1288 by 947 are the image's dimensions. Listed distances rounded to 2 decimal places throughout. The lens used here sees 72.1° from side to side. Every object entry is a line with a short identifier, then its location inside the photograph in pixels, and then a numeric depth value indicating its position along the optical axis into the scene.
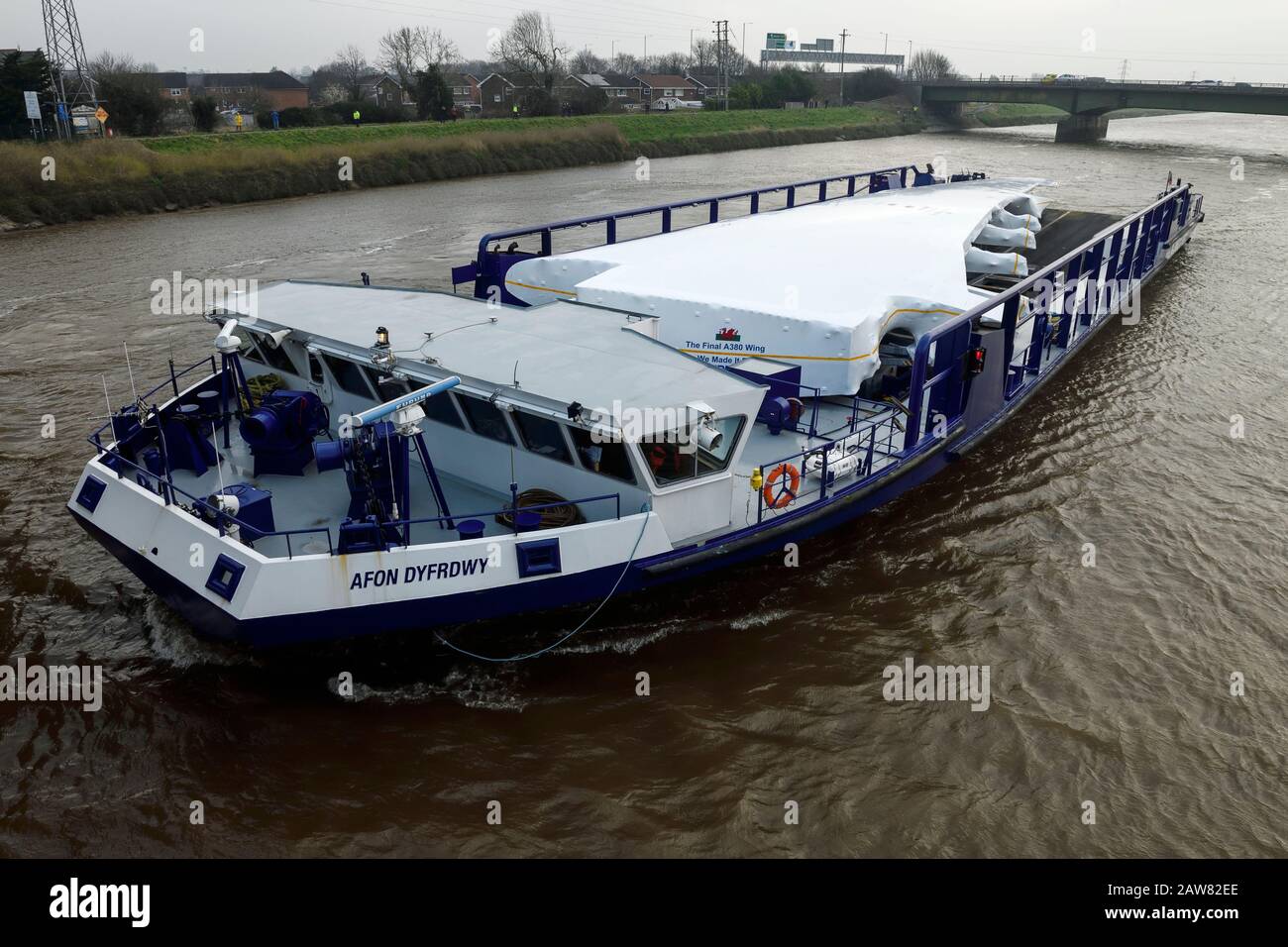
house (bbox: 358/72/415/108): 107.93
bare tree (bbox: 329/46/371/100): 139.18
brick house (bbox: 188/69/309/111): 103.44
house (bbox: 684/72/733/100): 139.12
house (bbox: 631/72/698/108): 135.88
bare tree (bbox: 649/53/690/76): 176.99
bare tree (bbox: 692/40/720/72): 184.11
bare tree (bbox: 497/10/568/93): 95.31
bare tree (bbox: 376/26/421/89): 113.62
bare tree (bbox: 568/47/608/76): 151.57
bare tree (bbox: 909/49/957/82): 186.98
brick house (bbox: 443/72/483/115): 106.62
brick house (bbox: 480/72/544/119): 92.06
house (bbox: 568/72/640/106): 123.06
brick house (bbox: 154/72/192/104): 119.71
